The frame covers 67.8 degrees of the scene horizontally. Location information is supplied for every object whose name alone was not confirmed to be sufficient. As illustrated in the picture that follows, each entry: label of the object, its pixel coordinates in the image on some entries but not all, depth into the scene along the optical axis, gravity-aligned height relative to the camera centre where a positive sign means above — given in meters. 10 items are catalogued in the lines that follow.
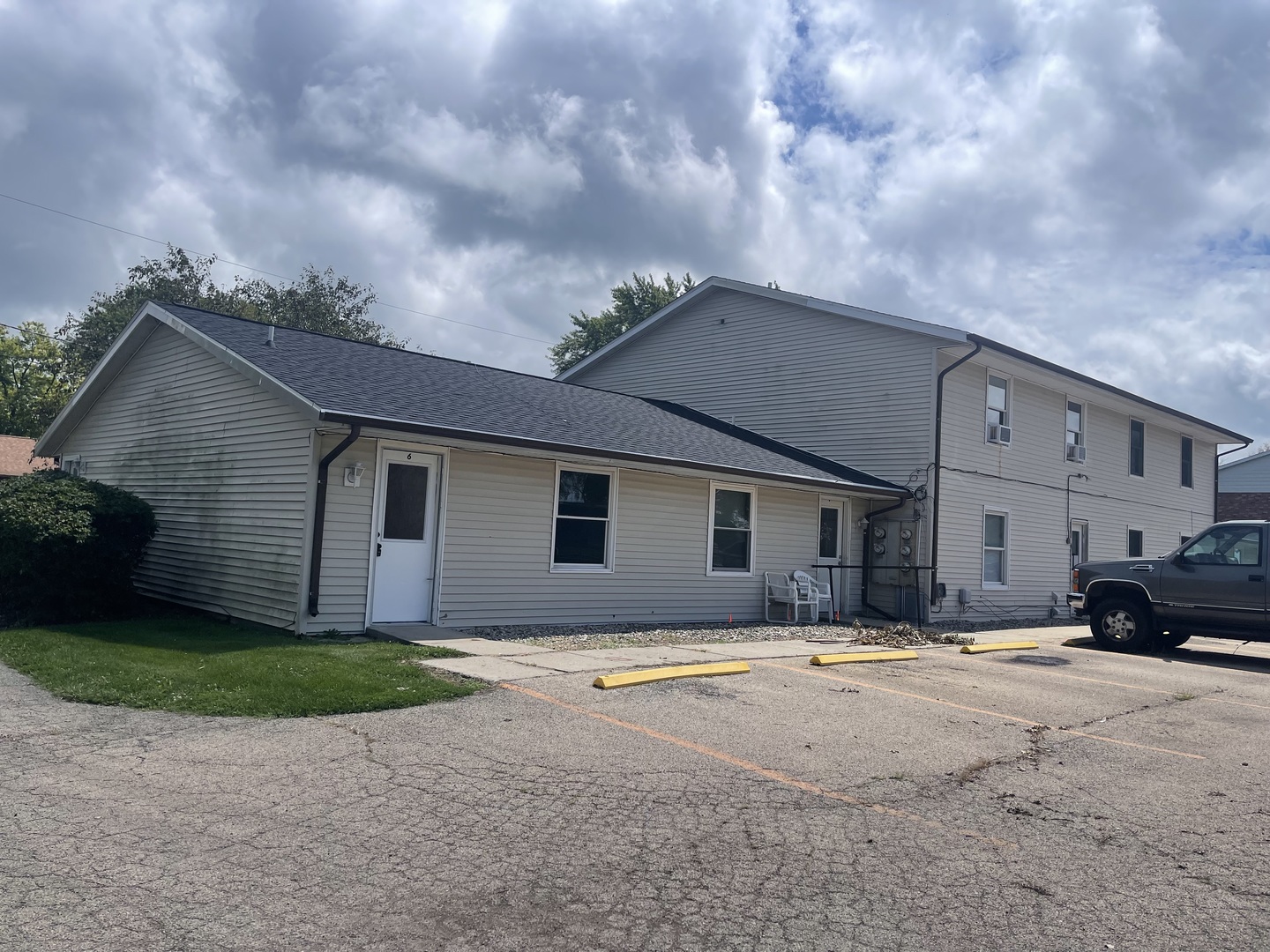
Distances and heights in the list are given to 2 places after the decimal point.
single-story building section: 11.10 +1.00
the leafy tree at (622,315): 46.25 +12.40
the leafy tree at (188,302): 39.84 +10.48
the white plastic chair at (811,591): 16.02 -0.25
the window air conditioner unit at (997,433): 18.67 +2.99
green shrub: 11.41 -0.09
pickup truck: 13.23 +0.01
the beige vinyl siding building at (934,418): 17.69 +3.38
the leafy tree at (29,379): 41.84 +7.25
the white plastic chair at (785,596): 15.79 -0.36
